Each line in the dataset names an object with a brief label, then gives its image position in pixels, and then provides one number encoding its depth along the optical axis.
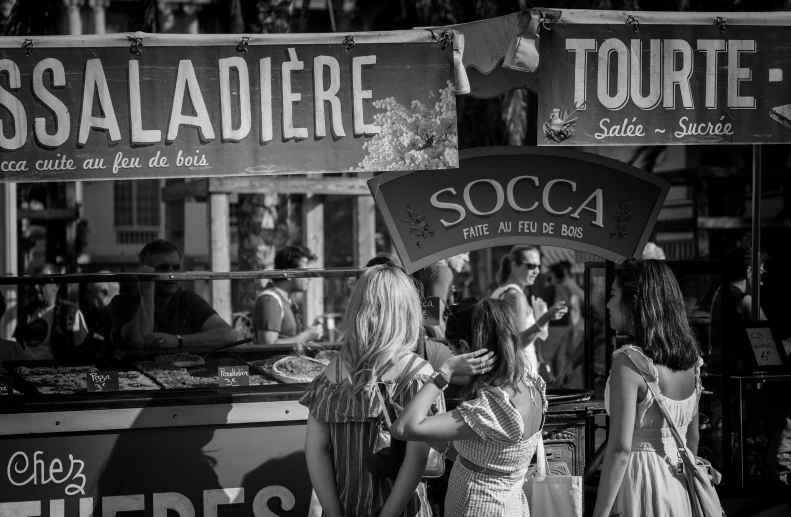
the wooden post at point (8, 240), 11.29
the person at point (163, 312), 6.57
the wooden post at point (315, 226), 10.62
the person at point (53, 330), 7.76
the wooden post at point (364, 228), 11.23
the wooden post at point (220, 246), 9.81
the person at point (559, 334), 11.18
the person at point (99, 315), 7.56
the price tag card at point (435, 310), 6.07
